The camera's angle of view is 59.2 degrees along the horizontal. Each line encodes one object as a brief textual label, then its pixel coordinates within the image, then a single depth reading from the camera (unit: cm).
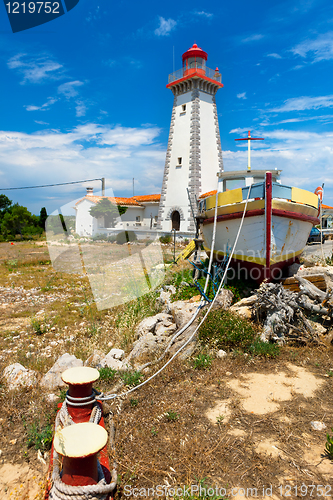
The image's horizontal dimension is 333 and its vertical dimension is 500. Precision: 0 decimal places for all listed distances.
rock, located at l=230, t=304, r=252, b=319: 606
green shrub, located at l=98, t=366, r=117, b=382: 419
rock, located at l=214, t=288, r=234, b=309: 605
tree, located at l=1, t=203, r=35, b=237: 3434
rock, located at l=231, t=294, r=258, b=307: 651
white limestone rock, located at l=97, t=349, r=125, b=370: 456
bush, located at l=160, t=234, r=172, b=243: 2195
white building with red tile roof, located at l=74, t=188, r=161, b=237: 2792
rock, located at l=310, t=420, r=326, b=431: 305
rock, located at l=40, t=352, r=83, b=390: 416
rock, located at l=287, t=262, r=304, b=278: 764
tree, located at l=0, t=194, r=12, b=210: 4050
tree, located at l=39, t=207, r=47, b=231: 3759
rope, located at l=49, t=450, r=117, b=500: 202
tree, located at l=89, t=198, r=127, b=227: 2680
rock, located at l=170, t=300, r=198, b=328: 557
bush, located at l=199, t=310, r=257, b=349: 499
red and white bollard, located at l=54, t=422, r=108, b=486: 196
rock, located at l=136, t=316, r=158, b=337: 592
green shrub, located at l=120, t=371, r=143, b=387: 397
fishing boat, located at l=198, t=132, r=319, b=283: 652
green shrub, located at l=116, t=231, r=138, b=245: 2340
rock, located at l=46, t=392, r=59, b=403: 377
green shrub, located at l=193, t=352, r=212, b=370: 446
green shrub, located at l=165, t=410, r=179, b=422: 327
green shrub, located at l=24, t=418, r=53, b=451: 304
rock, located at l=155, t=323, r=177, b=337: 555
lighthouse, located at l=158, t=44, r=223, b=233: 2102
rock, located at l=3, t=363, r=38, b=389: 410
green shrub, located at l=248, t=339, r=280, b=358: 475
